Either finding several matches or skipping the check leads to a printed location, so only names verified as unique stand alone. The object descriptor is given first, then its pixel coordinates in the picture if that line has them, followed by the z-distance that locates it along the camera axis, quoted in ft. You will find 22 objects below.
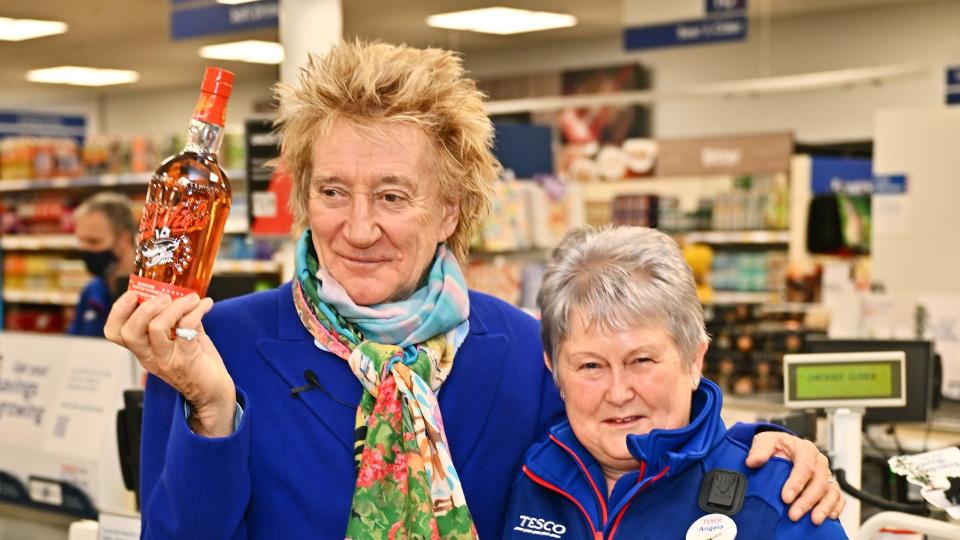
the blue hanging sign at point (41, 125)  54.24
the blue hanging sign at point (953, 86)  38.40
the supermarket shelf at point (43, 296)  32.40
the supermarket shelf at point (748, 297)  32.94
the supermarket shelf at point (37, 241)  32.27
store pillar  16.66
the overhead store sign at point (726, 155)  34.53
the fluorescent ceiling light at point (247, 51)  47.57
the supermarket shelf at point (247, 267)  24.08
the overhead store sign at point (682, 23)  28.40
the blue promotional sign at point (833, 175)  32.45
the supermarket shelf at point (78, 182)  30.47
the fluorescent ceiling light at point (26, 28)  42.45
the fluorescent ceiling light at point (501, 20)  40.88
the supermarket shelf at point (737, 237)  31.86
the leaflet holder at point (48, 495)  10.52
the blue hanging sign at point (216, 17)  23.26
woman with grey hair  5.48
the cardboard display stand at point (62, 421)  10.46
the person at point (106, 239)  20.63
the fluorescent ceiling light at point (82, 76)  56.34
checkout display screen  7.72
